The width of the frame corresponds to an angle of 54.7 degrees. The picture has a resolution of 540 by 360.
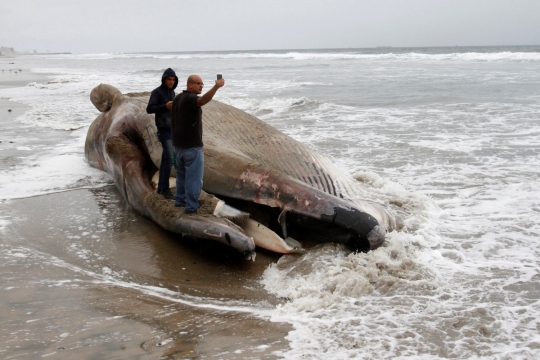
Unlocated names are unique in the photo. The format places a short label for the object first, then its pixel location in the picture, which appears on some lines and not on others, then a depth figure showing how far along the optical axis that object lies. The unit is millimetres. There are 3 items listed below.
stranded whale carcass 5301
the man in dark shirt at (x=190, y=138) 5051
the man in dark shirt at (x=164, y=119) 5918
